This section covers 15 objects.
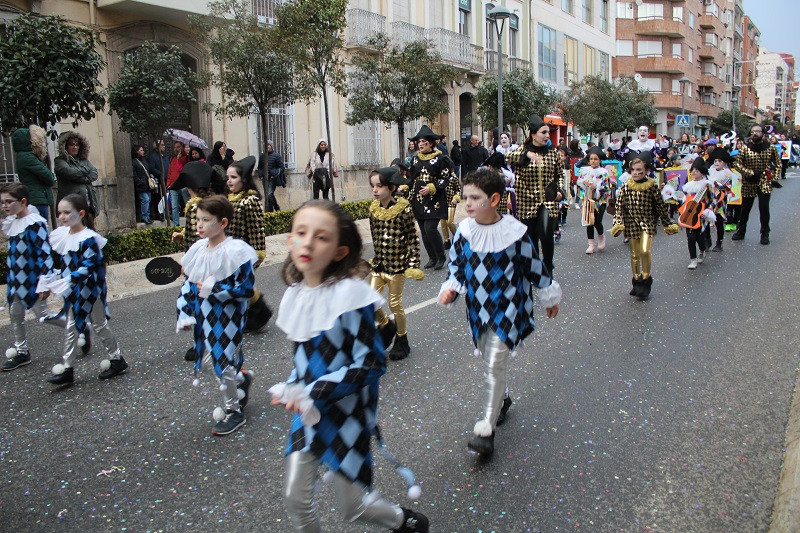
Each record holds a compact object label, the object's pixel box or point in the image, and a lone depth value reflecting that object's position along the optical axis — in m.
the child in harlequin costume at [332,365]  2.87
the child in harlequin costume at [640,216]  8.43
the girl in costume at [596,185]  11.97
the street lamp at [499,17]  18.81
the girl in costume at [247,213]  6.93
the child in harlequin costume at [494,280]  4.20
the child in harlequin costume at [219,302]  4.63
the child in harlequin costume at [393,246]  6.09
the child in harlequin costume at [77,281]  5.56
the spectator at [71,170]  9.95
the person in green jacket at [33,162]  9.30
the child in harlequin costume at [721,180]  11.91
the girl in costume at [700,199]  10.45
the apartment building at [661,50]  63.31
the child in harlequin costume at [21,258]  6.11
